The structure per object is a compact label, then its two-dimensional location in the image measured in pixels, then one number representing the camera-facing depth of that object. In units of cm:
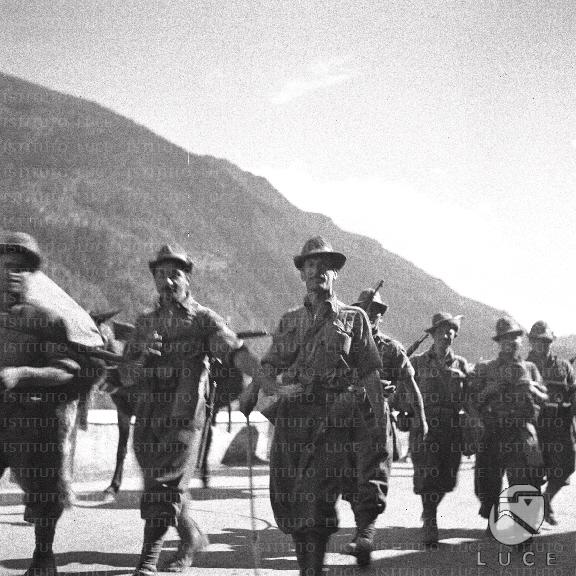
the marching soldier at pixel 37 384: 613
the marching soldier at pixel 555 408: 1074
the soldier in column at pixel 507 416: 929
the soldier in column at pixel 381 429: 772
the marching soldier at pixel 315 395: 589
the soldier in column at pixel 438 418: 890
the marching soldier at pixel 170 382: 643
